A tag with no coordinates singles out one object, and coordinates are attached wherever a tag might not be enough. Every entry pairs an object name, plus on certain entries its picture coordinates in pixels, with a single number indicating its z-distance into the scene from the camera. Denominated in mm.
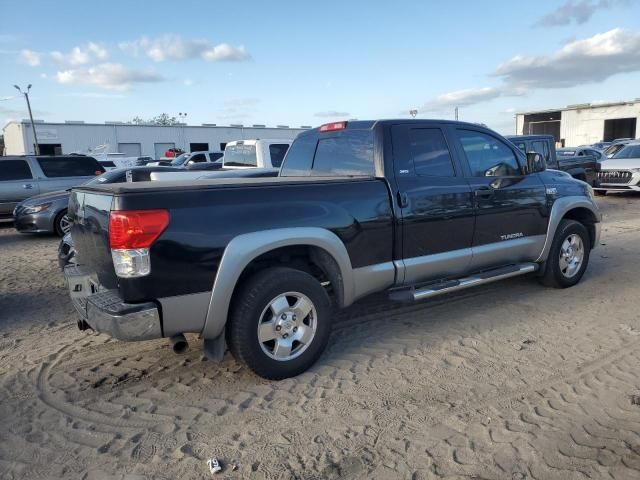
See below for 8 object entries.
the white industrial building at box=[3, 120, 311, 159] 44594
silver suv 11969
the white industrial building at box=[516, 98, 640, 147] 44956
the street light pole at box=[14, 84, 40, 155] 41559
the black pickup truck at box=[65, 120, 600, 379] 3244
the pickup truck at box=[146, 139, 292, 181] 10836
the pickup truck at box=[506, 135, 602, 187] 12812
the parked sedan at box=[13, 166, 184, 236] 10281
